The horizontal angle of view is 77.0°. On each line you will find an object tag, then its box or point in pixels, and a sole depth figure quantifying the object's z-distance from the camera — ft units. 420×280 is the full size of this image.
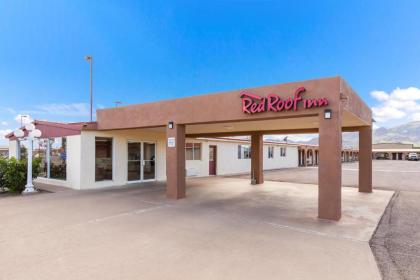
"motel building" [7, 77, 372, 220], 21.39
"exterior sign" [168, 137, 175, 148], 30.36
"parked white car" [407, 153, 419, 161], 164.26
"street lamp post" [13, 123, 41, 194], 34.99
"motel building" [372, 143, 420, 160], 195.87
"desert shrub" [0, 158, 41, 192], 34.86
